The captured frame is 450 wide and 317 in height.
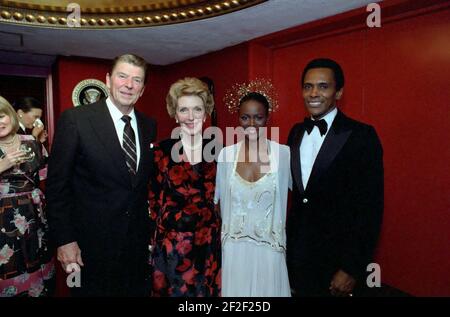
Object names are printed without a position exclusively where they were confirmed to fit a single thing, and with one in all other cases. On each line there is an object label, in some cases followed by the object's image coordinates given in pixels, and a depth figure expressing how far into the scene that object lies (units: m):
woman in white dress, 2.11
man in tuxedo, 1.84
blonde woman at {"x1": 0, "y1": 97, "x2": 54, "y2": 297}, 2.29
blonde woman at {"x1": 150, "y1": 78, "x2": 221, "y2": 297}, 1.98
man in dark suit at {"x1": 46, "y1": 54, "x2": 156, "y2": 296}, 1.92
